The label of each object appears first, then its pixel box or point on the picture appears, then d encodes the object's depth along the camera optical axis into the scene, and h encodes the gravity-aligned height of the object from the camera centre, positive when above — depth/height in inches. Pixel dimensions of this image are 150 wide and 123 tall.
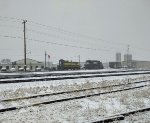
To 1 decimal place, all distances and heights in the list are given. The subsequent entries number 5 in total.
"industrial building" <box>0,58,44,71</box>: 3730.3 +25.4
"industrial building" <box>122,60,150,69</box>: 4405.5 +26.8
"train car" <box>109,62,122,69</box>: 2984.7 -4.8
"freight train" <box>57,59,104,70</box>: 2096.7 -2.9
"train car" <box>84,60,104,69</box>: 2340.1 +5.4
